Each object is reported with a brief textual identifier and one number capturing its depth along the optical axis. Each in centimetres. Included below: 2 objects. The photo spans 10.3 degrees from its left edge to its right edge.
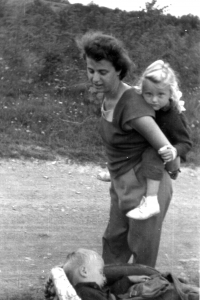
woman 557
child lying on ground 516
